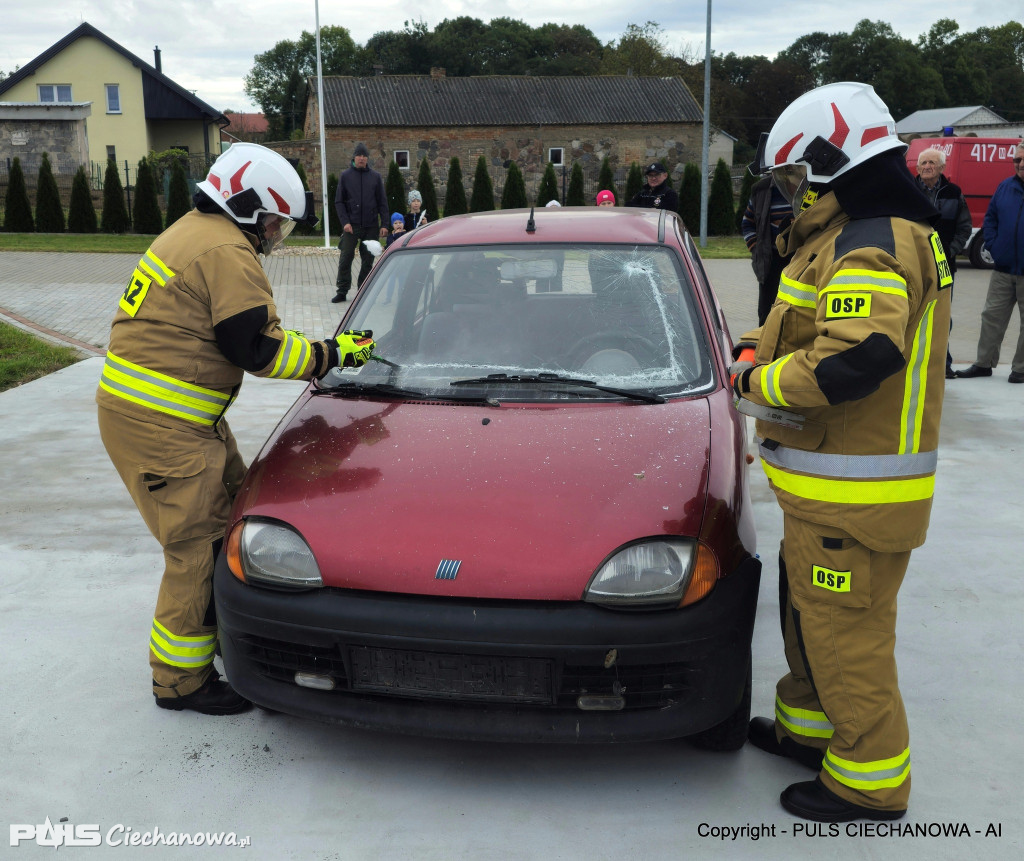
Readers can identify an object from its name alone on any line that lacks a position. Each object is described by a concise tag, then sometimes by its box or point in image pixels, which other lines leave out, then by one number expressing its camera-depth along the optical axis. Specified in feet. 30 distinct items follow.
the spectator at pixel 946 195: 24.71
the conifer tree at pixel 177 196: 76.64
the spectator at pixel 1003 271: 25.81
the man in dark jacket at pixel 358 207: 40.37
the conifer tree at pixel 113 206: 78.64
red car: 8.14
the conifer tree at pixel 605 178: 91.83
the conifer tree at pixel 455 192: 93.81
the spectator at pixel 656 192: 32.81
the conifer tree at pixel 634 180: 88.63
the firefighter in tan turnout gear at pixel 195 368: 9.96
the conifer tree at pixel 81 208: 78.12
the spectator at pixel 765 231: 22.38
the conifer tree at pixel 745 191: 91.53
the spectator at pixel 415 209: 41.78
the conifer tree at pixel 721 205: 87.07
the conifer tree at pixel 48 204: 77.71
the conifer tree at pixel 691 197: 89.04
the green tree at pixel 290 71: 265.95
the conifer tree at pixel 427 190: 90.79
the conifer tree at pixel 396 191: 86.94
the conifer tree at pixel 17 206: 77.25
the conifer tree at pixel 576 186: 92.68
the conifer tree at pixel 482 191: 94.63
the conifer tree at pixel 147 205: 78.54
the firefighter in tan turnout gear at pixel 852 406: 7.66
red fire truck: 58.54
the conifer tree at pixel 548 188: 94.22
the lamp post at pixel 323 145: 69.34
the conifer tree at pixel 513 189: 92.43
